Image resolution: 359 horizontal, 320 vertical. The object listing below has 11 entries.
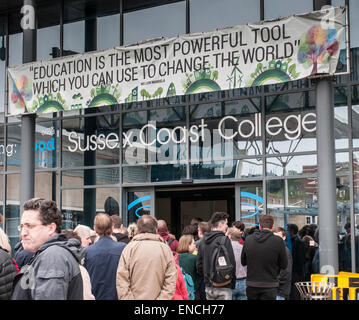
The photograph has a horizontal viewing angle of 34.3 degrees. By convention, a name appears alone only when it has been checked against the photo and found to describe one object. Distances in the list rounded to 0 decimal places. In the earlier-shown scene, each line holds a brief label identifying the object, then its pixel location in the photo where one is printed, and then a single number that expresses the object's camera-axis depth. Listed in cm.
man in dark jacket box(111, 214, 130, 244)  764
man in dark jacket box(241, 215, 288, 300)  786
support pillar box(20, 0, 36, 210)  1196
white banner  935
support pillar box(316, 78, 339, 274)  889
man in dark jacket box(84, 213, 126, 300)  629
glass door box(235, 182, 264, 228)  1131
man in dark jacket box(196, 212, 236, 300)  788
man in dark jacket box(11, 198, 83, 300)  339
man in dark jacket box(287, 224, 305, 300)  1041
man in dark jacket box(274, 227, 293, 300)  909
